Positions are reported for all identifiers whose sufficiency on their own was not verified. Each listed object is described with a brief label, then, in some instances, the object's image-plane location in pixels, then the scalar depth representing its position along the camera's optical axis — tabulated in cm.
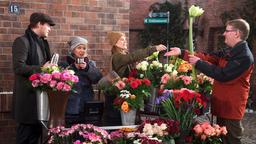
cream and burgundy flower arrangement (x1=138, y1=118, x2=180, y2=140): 374
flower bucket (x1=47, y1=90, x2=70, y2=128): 406
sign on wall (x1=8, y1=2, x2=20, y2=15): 531
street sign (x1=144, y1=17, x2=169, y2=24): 1561
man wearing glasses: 424
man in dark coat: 455
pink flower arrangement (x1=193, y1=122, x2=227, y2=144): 389
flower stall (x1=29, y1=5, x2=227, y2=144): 360
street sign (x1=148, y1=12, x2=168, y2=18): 1533
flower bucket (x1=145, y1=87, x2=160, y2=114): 456
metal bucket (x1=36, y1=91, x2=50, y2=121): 420
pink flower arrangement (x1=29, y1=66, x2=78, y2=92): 393
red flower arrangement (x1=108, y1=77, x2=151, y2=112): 432
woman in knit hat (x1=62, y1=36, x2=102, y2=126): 459
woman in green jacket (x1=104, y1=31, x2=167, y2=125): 467
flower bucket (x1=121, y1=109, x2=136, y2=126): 441
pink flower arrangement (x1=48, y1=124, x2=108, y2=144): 351
